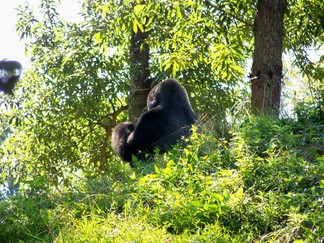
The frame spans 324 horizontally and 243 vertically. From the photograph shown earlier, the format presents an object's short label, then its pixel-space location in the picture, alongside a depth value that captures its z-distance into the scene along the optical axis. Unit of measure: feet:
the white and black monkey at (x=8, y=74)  53.51
